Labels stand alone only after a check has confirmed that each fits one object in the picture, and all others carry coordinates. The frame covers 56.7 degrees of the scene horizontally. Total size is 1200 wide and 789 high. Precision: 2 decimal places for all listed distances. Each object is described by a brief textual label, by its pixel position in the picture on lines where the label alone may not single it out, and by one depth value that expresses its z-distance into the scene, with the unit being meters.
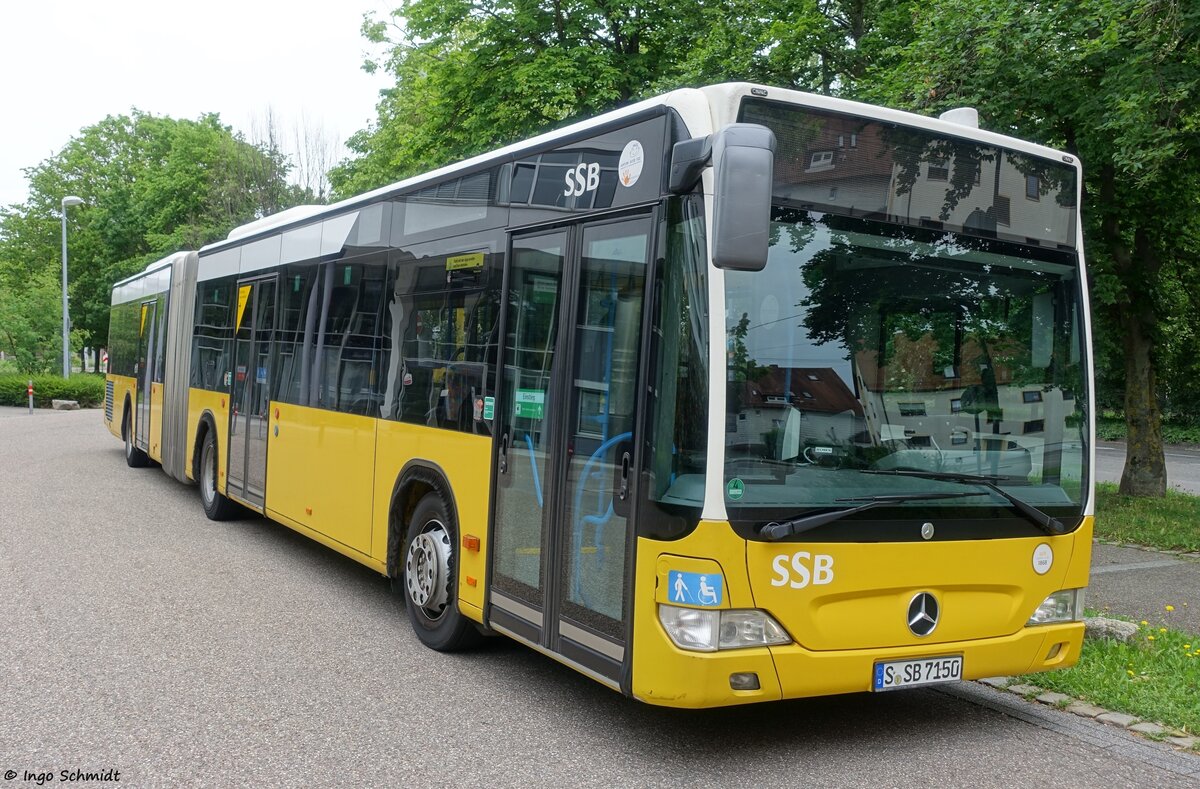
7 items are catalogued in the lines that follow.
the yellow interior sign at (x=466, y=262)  6.38
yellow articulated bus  4.53
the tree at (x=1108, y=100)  10.25
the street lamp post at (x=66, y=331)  39.62
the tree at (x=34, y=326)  42.81
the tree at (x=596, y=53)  15.59
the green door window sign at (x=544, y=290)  5.59
